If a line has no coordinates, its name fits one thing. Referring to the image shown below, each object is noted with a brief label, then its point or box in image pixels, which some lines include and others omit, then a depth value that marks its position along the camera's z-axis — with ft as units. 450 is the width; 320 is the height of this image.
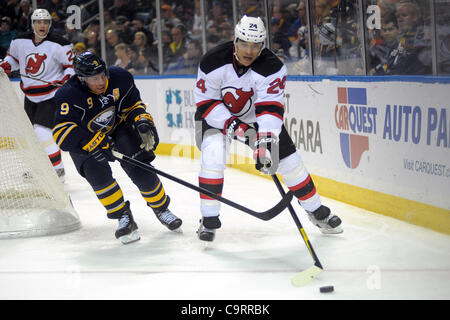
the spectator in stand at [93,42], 56.75
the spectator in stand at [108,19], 55.98
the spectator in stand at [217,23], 47.16
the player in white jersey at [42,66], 36.86
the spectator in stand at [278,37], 39.65
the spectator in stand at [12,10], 58.59
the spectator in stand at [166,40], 52.65
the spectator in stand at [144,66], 53.47
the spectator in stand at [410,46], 27.89
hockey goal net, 26.68
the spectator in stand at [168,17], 52.25
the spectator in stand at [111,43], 55.98
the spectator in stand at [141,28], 54.13
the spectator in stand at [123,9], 55.51
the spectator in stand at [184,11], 51.19
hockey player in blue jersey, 23.68
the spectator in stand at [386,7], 29.60
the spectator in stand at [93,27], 56.54
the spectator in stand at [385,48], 29.73
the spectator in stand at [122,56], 54.75
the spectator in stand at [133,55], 54.39
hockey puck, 18.53
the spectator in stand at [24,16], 58.08
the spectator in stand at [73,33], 57.31
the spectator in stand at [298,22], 37.55
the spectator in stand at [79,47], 54.95
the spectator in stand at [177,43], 51.47
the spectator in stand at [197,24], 50.06
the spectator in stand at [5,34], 58.59
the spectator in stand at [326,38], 34.76
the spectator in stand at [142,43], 53.88
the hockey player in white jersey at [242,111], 22.27
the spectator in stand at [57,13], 57.82
